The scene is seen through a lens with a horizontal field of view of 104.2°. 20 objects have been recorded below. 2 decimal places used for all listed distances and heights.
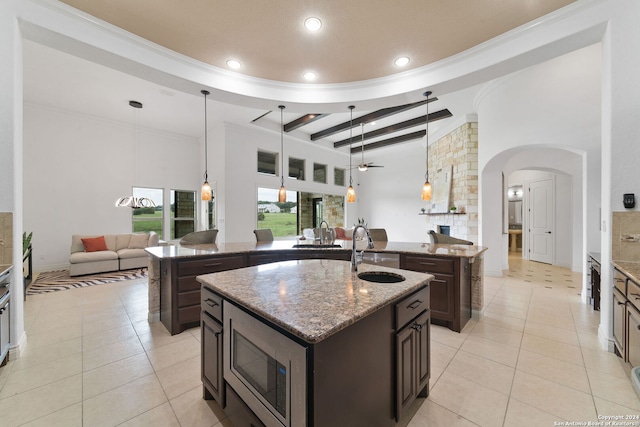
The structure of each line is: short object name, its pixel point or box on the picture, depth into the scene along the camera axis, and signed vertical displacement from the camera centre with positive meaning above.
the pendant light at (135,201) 5.29 +0.25
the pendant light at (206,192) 3.81 +0.32
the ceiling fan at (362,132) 6.34 +2.30
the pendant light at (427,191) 3.82 +0.34
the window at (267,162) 7.39 +1.55
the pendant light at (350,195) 4.87 +0.36
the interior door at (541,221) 6.41 -0.20
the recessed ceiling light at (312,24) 2.43 +1.88
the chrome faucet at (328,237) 3.86 -0.38
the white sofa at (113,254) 5.21 -0.93
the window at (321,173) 9.00 +1.45
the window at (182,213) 7.40 -0.01
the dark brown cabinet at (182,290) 2.78 -0.88
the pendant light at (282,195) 4.23 +0.31
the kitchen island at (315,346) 1.04 -0.68
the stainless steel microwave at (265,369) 1.03 -0.77
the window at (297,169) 8.20 +1.46
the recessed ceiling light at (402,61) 3.02 +1.88
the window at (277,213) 7.32 +0.00
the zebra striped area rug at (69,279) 4.36 -1.32
